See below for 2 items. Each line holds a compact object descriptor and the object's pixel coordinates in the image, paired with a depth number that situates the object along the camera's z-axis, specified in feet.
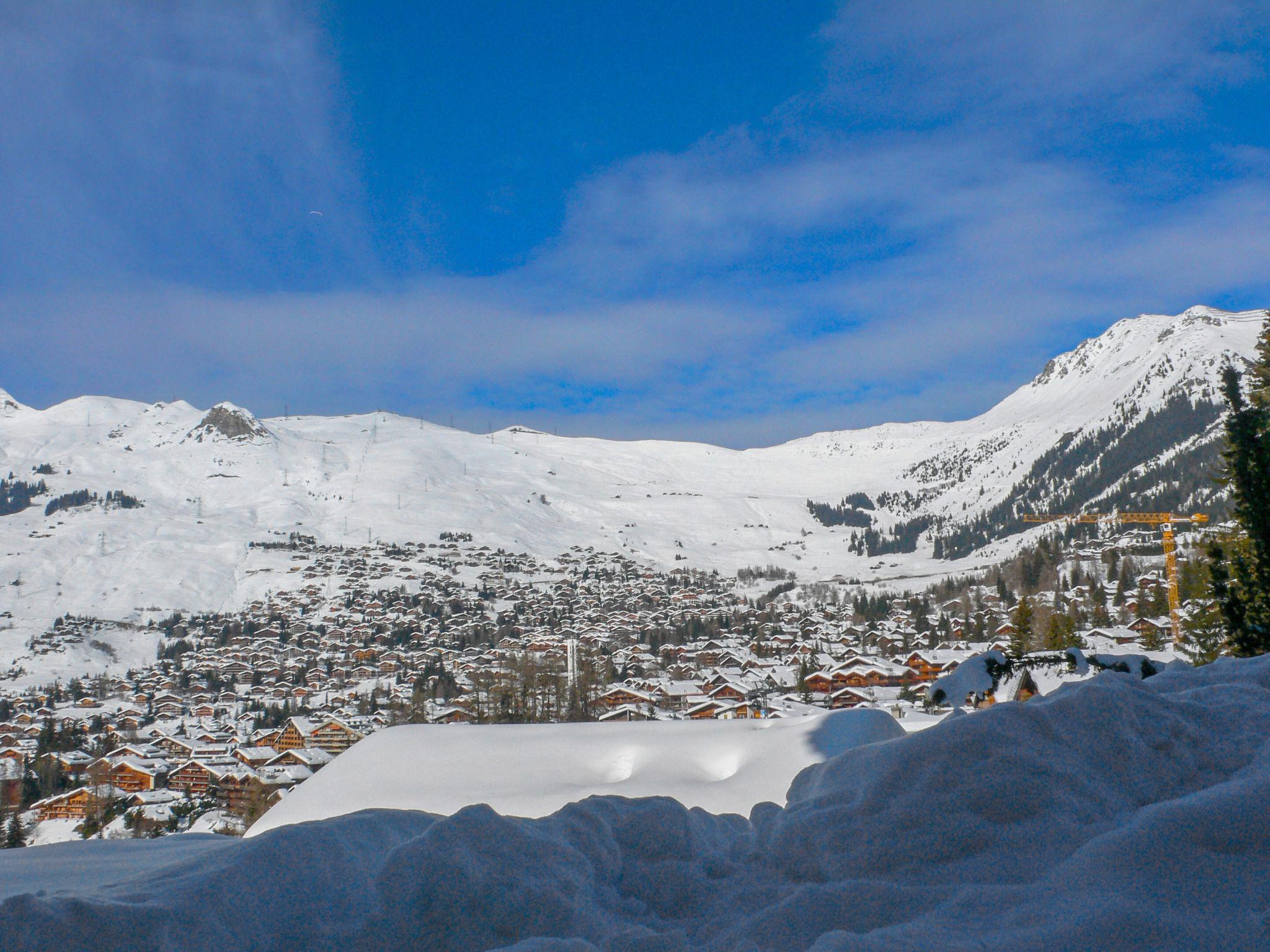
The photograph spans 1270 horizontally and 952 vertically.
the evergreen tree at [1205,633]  66.13
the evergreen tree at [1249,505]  49.44
